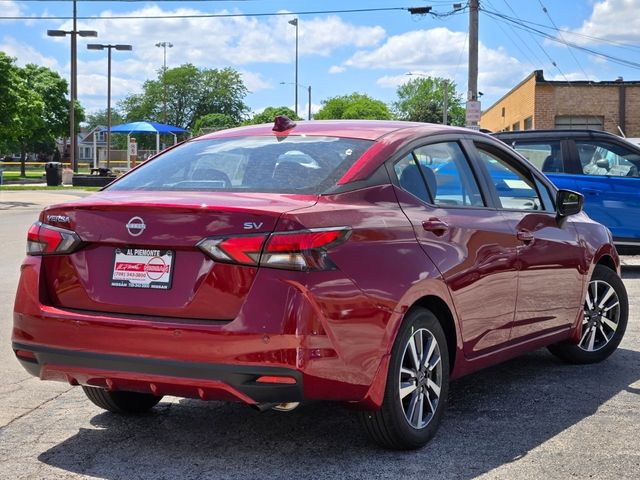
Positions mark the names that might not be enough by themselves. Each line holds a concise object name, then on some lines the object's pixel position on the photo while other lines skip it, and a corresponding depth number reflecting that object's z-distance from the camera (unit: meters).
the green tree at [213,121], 110.06
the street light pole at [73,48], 43.08
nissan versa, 3.94
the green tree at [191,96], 125.62
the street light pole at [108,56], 49.72
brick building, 38.22
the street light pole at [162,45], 91.72
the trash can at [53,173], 42.03
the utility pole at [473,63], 25.41
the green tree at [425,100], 127.62
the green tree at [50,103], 71.06
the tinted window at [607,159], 12.28
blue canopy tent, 44.97
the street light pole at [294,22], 76.69
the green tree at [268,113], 96.74
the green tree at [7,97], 33.53
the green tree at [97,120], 183.50
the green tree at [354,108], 125.50
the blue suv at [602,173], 12.25
